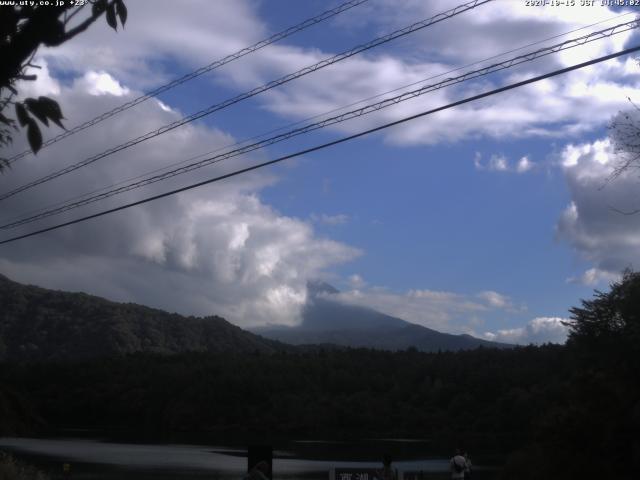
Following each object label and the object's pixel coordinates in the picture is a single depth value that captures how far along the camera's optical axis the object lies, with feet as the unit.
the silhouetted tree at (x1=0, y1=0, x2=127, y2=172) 11.87
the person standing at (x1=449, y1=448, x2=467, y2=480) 64.64
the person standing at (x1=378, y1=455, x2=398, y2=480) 51.65
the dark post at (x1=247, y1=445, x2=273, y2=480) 48.06
